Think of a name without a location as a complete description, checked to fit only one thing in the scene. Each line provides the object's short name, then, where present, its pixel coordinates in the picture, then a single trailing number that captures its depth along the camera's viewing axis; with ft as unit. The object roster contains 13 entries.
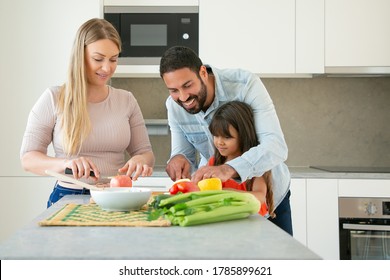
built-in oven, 10.39
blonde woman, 6.59
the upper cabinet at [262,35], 11.21
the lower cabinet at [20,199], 10.85
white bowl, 4.85
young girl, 6.70
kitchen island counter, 3.27
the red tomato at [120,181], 5.59
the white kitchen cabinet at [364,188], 10.41
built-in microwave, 11.38
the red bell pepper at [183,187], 5.32
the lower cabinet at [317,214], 10.50
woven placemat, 4.29
